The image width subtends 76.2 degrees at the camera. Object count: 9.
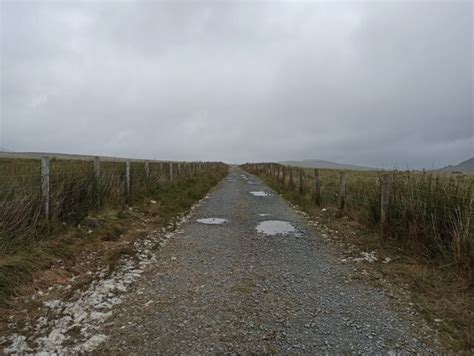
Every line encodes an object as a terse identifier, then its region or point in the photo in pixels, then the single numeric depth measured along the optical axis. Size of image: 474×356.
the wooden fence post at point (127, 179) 10.29
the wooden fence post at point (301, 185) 13.91
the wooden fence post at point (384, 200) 6.62
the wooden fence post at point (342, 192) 9.34
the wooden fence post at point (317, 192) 11.28
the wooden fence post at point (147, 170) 12.74
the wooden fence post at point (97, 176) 8.17
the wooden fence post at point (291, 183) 15.93
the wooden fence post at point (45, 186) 5.83
